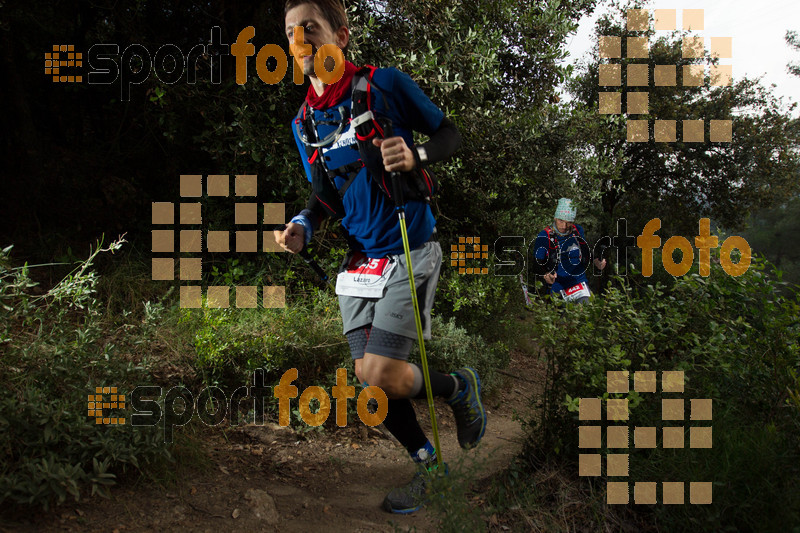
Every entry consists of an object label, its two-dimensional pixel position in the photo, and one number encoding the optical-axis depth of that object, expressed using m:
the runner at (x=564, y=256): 7.34
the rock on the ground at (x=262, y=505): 3.33
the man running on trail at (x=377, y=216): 3.00
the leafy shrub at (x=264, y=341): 4.58
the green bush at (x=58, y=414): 2.83
